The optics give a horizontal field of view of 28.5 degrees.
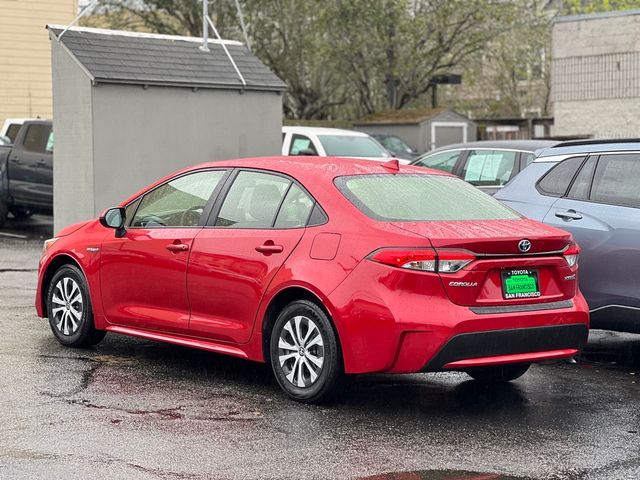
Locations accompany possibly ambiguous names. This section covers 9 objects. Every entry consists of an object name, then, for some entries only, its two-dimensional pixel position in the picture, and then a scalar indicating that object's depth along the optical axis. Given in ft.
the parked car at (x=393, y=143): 105.60
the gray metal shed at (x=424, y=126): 118.65
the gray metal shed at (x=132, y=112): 51.72
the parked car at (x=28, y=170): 67.87
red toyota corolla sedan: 23.56
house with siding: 108.37
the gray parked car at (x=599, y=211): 29.17
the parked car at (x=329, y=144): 71.46
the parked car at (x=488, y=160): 45.88
